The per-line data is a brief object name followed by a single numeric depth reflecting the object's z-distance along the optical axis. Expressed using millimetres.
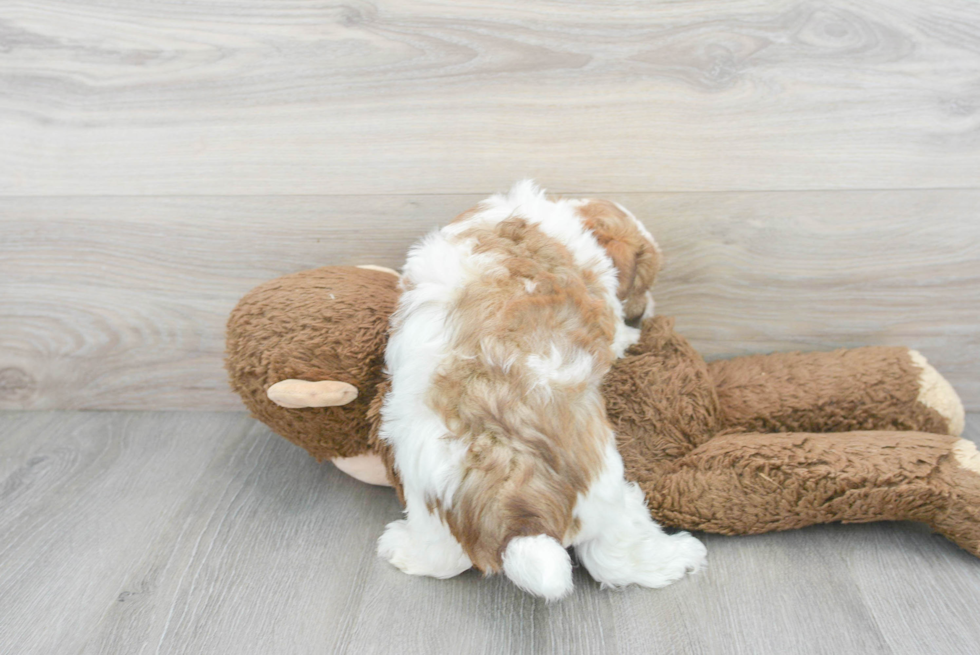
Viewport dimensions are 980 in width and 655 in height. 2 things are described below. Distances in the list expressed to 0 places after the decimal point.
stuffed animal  896
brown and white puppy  771
